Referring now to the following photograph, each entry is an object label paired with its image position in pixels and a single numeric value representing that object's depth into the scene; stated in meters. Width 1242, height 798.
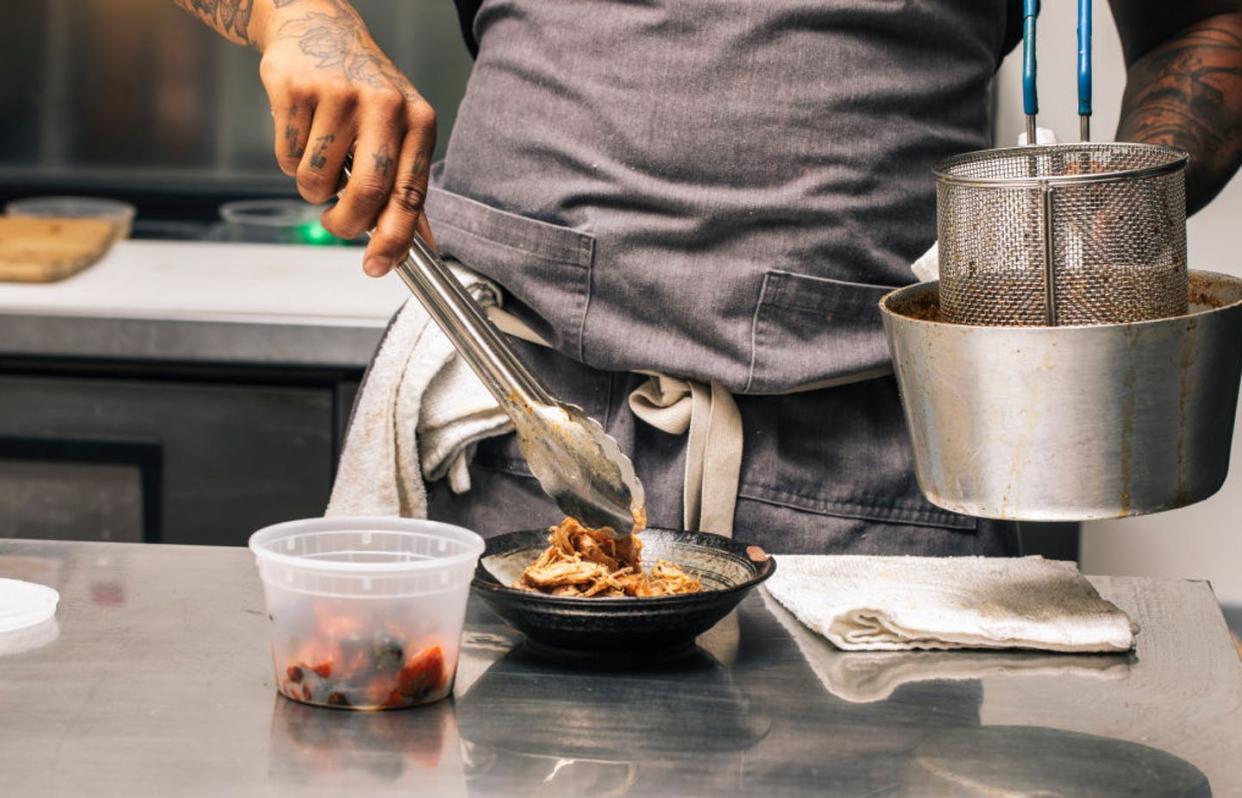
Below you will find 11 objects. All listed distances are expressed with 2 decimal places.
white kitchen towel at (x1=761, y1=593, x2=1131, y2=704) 1.54
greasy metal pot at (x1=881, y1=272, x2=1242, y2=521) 1.45
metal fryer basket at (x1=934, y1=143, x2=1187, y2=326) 1.49
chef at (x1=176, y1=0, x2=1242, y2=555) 1.78
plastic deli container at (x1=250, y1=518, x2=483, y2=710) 1.49
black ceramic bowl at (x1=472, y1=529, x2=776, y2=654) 1.51
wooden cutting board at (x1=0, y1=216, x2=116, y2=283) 2.45
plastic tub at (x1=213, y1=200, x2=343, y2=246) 2.95
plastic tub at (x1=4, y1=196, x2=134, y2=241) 3.02
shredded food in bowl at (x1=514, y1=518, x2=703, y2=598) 1.56
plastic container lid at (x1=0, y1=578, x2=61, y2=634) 1.59
